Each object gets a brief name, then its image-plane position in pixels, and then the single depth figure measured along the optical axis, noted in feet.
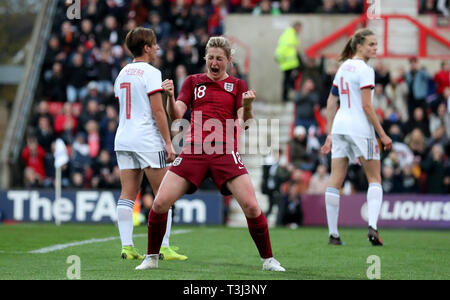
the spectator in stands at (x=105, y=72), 73.36
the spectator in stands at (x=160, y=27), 77.92
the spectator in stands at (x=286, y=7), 80.48
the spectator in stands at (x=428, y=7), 79.77
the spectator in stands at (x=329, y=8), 81.20
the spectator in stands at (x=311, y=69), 74.59
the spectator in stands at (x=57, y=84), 75.00
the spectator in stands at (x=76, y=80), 74.28
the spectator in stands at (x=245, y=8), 82.99
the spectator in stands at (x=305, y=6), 81.66
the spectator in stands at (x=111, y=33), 77.10
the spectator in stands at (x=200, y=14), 78.02
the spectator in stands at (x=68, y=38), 78.48
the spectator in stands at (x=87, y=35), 76.74
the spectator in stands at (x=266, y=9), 81.56
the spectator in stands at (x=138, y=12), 79.41
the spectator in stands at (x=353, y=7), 80.53
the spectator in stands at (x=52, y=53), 78.33
